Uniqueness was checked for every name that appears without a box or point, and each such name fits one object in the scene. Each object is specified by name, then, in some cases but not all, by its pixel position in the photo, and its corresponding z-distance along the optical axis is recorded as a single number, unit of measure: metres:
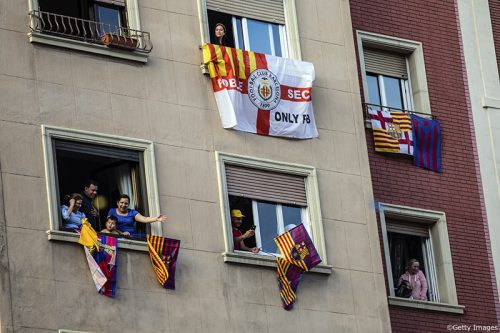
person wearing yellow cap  32.62
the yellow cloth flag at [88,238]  30.32
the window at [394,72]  38.16
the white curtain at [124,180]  31.91
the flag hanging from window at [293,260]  32.56
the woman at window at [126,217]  31.31
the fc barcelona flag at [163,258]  30.98
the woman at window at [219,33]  33.97
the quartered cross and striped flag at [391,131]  37.03
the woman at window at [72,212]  30.60
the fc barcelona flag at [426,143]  37.50
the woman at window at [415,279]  36.53
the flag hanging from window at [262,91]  33.28
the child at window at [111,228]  31.05
